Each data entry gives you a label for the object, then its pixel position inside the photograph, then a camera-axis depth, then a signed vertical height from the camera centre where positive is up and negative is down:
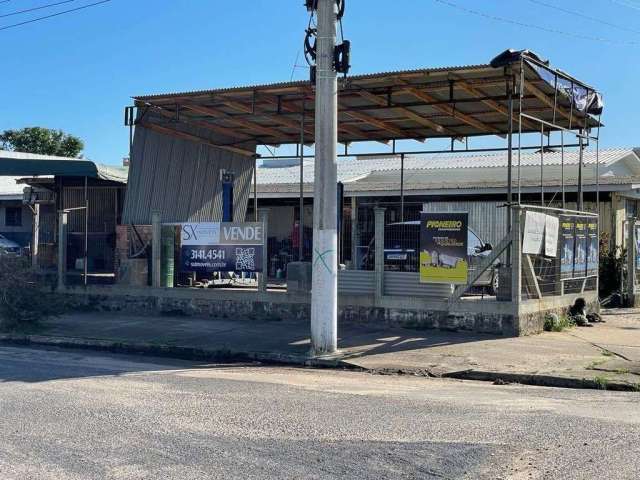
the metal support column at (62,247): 17.27 +0.24
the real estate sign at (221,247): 15.28 +0.27
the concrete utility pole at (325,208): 11.21 +0.83
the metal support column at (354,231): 17.73 +0.93
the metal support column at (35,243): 18.63 +0.35
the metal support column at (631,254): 17.48 +0.28
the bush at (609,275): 18.91 -0.26
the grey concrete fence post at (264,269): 15.14 -0.20
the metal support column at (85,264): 17.28 -0.16
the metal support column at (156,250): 16.09 +0.19
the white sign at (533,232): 12.88 +0.58
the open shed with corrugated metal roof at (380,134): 13.22 +3.45
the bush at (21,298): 14.20 -0.86
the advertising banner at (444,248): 13.35 +0.28
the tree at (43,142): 55.41 +8.90
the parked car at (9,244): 23.60 +0.41
